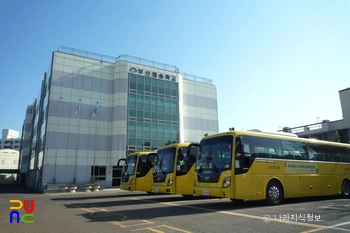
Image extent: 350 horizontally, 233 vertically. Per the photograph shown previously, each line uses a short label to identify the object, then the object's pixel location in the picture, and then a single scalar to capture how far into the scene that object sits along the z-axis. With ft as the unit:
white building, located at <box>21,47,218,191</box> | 100.78
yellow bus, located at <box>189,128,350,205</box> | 31.48
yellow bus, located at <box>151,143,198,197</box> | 44.78
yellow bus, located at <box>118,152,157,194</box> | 55.36
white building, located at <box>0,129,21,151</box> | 374.43
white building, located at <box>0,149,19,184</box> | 252.89
